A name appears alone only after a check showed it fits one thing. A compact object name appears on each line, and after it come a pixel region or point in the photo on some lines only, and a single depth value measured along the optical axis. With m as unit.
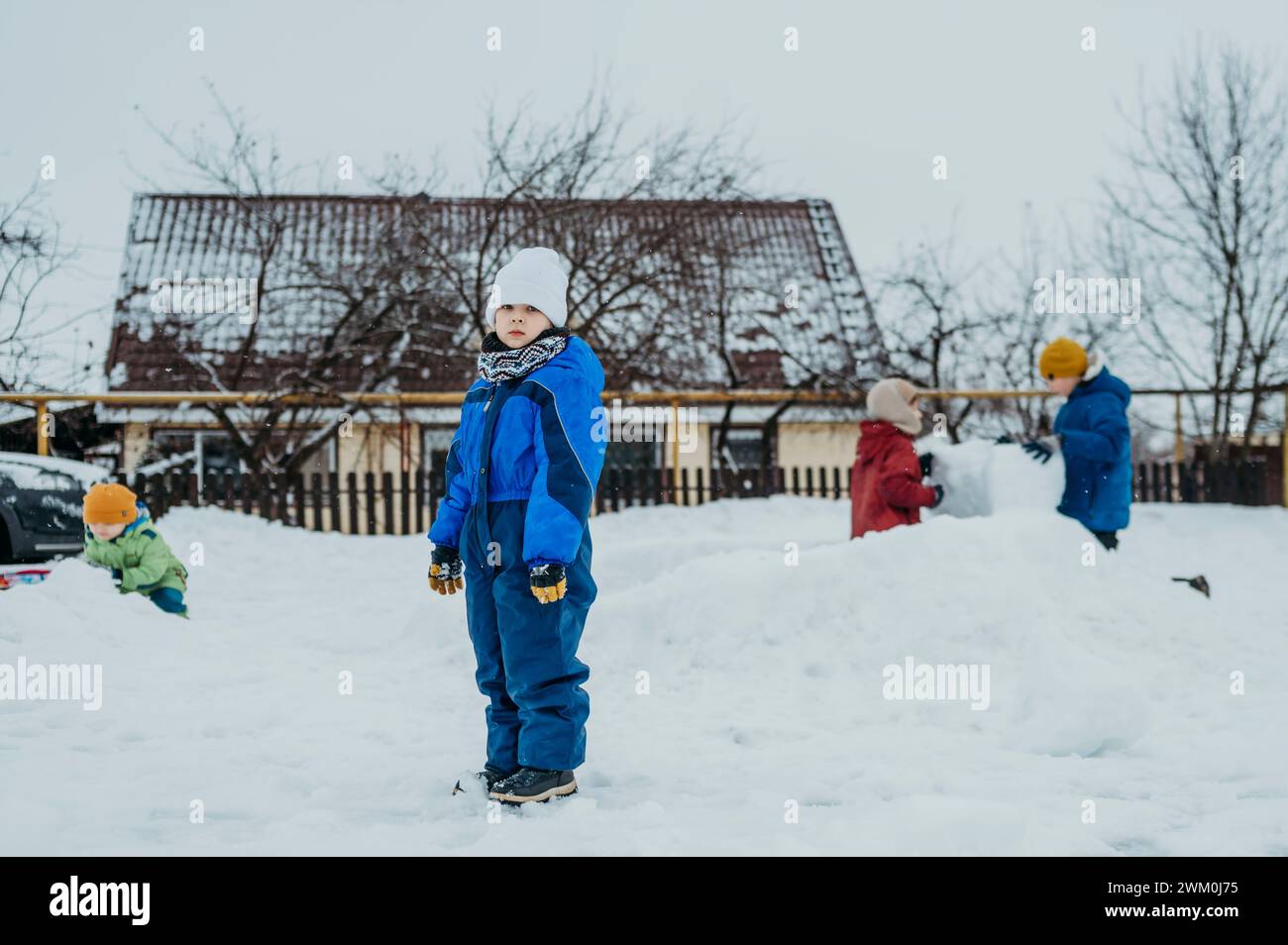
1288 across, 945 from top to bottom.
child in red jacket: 6.52
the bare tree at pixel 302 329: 12.84
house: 13.15
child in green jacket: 6.53
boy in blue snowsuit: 3.11
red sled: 7.54
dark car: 8.07
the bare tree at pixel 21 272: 10.73
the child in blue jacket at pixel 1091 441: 6.17
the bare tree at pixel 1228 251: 12.64
